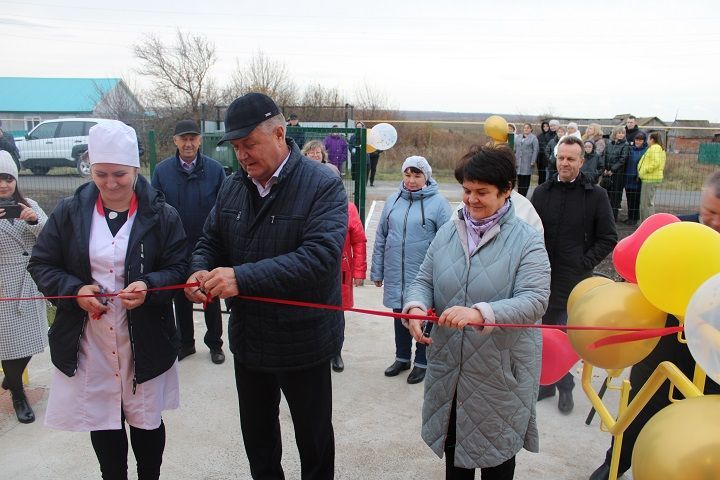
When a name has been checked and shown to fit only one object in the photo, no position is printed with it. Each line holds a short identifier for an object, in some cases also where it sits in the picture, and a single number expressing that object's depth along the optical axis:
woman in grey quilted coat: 2.36
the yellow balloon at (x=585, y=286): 2.68
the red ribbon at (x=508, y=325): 2.22
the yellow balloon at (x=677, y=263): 2.04
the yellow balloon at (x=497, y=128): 6.46
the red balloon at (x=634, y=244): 2.53
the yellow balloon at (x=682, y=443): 1.62
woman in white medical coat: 2.50
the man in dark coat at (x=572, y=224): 4.02
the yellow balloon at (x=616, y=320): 2.33
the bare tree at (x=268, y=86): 27.97
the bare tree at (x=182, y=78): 26.31
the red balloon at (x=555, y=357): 3.06
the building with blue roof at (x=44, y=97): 44.91
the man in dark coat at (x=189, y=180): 4.61
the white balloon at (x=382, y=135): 9.89
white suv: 11.56
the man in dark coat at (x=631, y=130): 11.29
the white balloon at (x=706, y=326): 1.70
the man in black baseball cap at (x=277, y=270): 2.33
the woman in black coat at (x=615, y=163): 9.98
